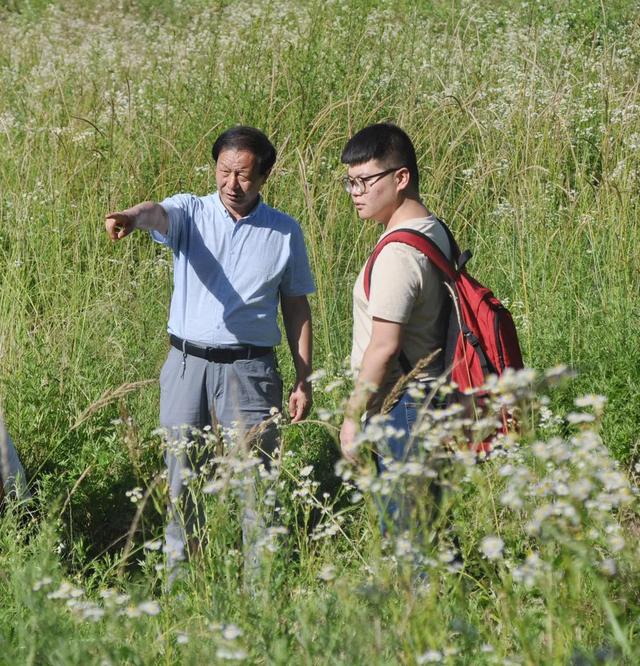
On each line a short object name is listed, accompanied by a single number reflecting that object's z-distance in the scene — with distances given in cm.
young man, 654
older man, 809
